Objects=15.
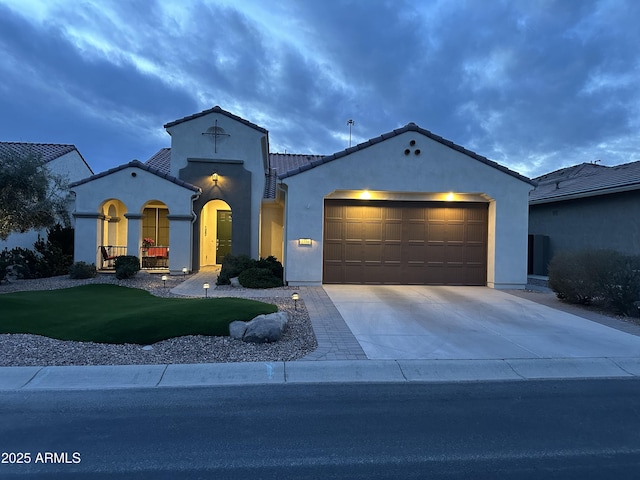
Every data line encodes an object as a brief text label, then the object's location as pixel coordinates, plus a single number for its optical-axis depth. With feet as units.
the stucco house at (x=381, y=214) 42.09
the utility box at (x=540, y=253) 58.20
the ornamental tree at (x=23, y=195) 35.24
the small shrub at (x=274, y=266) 43.39
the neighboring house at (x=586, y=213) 45.39
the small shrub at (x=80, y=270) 43.39
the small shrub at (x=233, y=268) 43.11
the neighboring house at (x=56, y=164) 57.95
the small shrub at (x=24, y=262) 44.91
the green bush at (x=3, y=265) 40.98
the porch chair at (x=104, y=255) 49.37
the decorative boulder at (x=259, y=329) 22.00
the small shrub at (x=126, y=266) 42.75
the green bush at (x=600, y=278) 30.39
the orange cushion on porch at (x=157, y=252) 55.06
